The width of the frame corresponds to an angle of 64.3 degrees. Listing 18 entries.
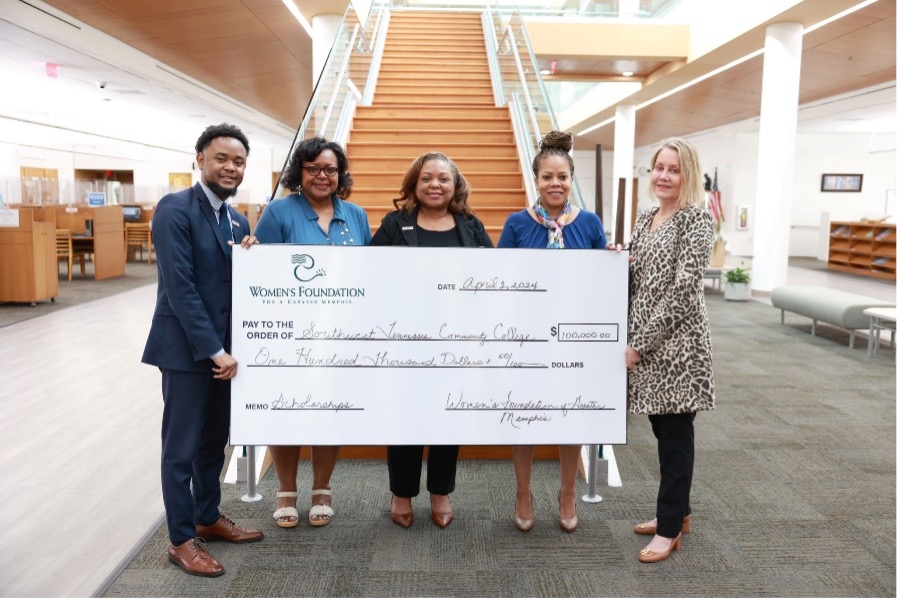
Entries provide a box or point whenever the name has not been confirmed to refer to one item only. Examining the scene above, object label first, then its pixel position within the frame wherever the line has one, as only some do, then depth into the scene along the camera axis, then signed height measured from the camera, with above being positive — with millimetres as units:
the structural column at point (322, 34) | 10961 +2856
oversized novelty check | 2766 -463
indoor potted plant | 10812 -827
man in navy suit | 2543 -344
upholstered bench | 7172 -789
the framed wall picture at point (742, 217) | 20547 +349
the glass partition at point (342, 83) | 6262 +1497
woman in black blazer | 2902 -32
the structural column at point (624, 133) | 17656 +2303
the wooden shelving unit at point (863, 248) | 14125 -351
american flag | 14655 +481
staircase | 6762 +1076
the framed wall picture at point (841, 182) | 20328 +1394
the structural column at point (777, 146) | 10141 +1234
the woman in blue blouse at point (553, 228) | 2930 -10
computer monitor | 15047 +104
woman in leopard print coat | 2686 -368
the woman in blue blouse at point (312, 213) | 2869 +33
